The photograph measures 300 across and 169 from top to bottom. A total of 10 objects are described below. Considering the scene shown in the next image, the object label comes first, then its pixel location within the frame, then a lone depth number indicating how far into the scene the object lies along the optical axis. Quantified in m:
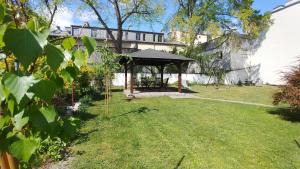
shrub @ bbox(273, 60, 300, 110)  5.95
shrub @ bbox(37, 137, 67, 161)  3.71
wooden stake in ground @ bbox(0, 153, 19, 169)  0.82
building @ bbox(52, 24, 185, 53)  27.64
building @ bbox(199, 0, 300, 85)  14.64
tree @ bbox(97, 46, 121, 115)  7.43
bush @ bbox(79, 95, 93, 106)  8.27
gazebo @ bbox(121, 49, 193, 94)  10.73
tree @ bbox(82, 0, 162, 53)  18.10
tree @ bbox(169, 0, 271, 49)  16.88
